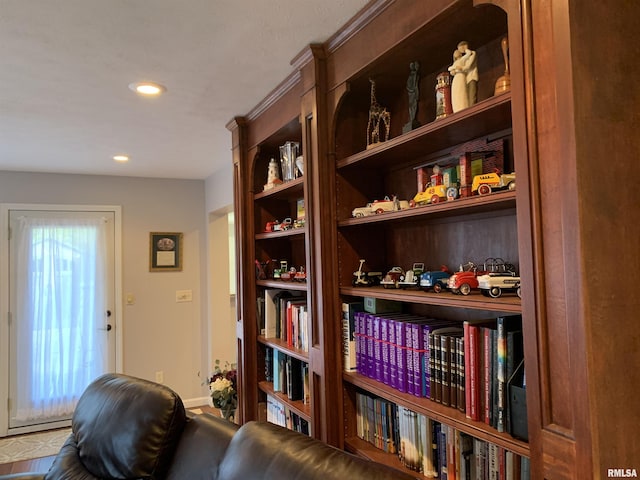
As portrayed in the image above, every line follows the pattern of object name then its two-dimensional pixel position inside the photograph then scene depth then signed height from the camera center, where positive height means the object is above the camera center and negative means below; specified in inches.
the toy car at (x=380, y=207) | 65.3 +8.0
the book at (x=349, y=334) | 73.8 -12.1
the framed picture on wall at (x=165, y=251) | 181.9 +6.2
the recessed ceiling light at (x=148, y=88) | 85.0 +34.8
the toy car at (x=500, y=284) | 49.1 -3.1
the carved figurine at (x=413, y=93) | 63.6 +23.8
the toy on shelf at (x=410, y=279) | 63.8 -3.0
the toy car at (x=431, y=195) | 57.2 +8.2
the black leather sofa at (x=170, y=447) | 48.9 -24.2
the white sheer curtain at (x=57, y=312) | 162.4 -15.7
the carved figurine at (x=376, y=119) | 73.7 +23.4
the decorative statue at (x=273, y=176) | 104.2 +20.7
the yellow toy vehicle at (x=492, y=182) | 49.3 +8.2
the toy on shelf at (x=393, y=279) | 66.5 -3.0
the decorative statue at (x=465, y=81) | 55.1 +21.8
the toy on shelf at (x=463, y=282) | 54.1 -3.1
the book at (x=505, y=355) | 47.1 -10.6
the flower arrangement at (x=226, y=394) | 118.4 -34.4
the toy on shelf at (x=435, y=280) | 58.5 -3.0
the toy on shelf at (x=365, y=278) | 73.3 -3.0
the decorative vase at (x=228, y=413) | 119.4 -39.9
